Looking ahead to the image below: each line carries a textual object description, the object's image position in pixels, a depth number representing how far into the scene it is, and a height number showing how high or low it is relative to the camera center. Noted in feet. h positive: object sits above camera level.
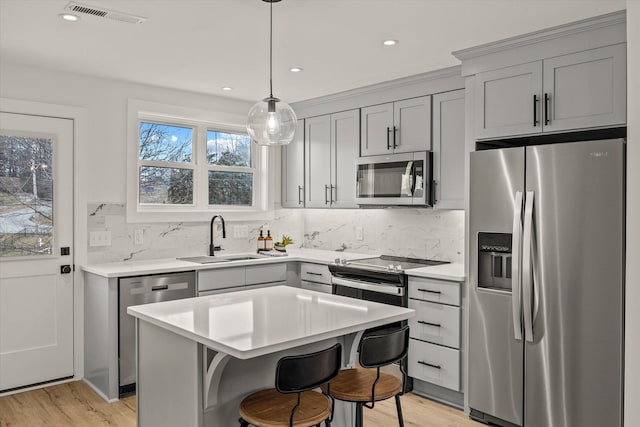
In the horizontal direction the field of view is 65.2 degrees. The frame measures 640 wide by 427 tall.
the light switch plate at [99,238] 13.23 -0.79
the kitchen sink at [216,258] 13.99 -1.47
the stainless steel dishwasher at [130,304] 11.82 -2.28
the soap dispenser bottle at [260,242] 16.41 -1.10
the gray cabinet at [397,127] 12.94 +2.22
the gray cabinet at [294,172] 16.66 +1.25
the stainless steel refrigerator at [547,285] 8.55 -1.40
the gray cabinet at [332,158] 14.92 +1.56
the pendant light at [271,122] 8.13 +1.42
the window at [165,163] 14.64 +1.34
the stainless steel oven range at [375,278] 12.10 -1.77
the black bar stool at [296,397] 6.00 -2.57
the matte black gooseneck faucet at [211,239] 15.26 -0.95
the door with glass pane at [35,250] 12.01 -1.02
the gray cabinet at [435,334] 11.18 -2.89
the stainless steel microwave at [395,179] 12.77 +0.79
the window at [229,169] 16.10 +1.31
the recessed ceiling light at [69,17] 8.80 +3.42
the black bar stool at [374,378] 6.96 -2.57
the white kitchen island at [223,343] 6.38 -1.83
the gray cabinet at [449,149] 12.20 +1.49
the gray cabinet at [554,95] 8.85 +2.19
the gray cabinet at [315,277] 14.29 -2.01
